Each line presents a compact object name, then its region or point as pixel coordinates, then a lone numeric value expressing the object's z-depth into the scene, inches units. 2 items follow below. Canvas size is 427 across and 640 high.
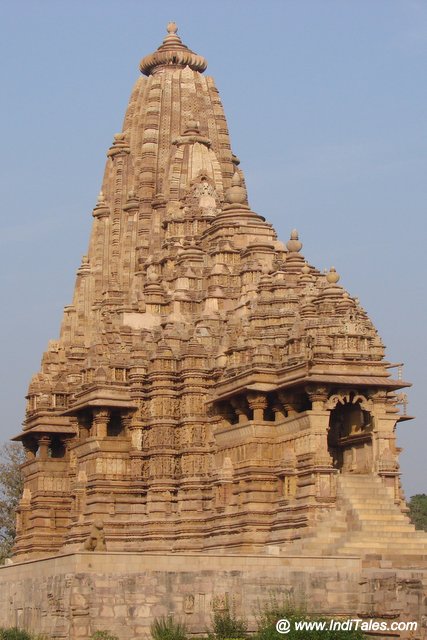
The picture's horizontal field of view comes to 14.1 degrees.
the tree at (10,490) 3068.4
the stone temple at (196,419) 1764.3
